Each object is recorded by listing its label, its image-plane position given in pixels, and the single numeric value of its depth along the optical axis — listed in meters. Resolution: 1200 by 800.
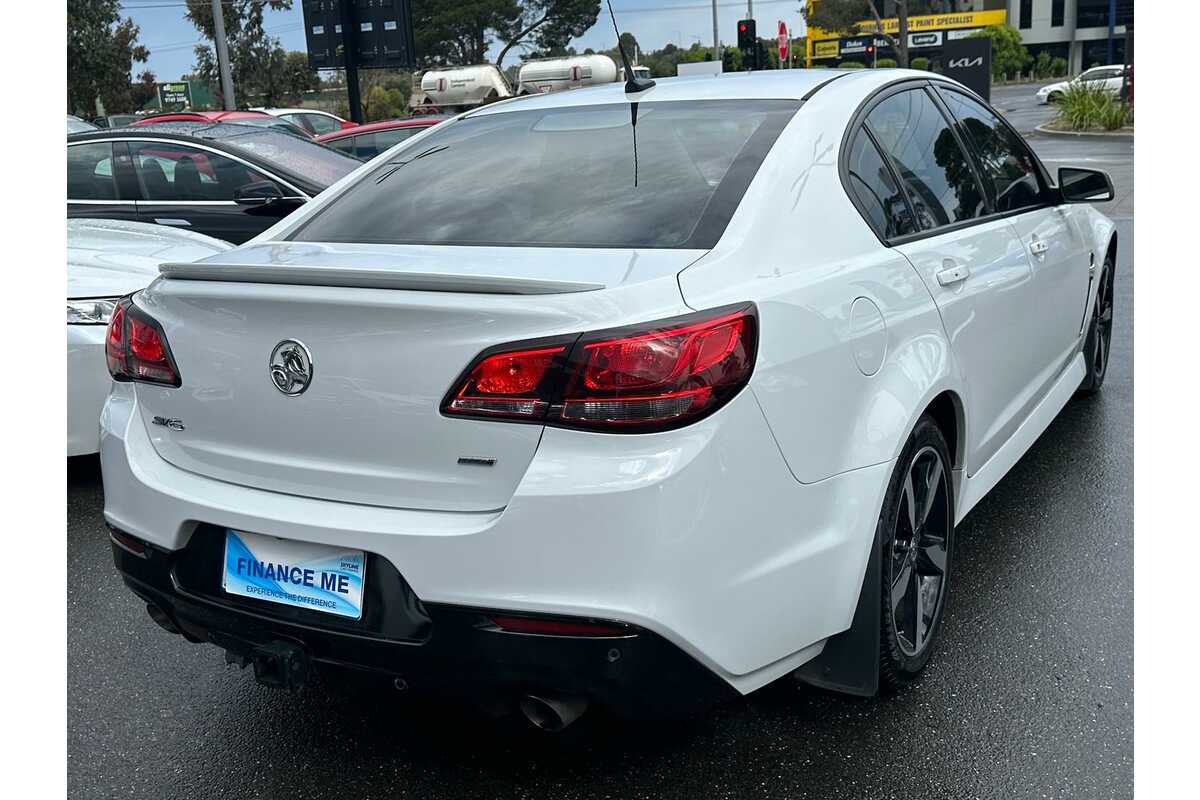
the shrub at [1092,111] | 26.95
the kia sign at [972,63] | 24.47
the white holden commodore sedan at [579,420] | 2.16
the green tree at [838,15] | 61.00
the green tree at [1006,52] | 63.28
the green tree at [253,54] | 57.75
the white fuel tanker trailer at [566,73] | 30.17
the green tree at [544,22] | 65.19
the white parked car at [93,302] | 4.61
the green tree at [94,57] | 45.78
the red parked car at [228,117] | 12.55
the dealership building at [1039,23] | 67.75
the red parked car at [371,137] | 12.05
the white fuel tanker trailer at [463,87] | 30.69
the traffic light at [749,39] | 27.48
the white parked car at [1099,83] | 28.84
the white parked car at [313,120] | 18.75
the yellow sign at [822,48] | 65.19
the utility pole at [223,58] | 21.50
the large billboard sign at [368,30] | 15.62
